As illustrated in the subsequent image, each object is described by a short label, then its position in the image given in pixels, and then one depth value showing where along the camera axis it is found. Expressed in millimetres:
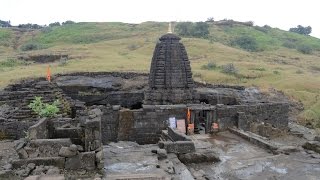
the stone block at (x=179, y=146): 13438
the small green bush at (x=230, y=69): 41688
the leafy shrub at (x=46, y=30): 80075
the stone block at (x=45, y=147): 10391
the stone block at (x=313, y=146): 14261
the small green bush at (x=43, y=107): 16719
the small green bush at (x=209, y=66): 44000
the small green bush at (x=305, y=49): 70162
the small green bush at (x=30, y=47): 61888
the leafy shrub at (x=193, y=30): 71812
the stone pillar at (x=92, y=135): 10922
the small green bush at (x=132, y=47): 58172
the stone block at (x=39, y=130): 11055
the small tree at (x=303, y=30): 108062
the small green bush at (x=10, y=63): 46378
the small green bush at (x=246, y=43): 71569
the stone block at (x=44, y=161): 10125
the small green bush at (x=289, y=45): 77175
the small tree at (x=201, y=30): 71750
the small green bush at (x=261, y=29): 90562
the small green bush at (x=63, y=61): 43794
